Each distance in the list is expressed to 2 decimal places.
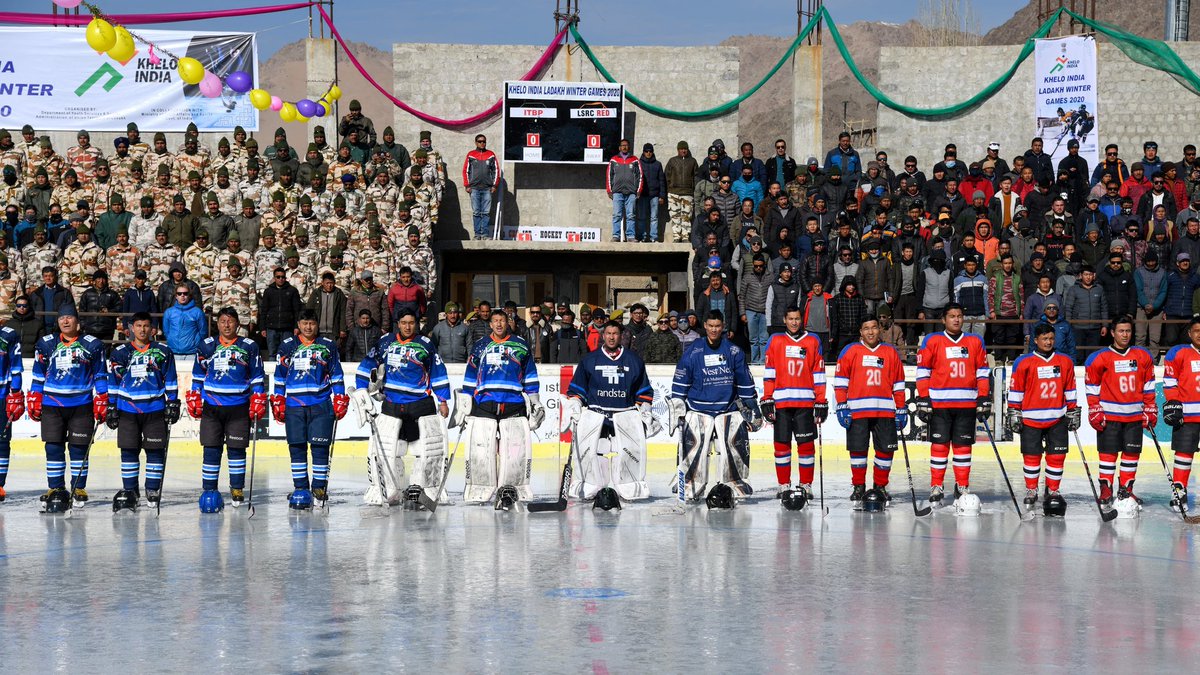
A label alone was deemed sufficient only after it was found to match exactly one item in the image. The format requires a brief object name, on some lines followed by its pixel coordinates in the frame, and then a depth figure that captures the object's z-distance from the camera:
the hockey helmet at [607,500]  12.83
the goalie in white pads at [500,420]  13.14
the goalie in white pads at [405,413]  12.89
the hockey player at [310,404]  12.79
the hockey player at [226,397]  12.78
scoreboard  26.23
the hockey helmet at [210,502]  12.55
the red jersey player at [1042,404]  13.02
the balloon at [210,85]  20.39
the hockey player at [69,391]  13.11
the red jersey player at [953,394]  13.11
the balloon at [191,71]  18.47
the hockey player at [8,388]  13.38
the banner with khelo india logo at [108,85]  26.61
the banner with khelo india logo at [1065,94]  26.28
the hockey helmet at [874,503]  12.82
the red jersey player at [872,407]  13.08
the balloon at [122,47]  16.45
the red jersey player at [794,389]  13.41
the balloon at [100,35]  15.92
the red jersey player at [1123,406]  13.04
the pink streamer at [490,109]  27.30
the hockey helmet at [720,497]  13.07
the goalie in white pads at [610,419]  13.49
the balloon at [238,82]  20.39
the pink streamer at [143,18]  26.94
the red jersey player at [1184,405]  12.82
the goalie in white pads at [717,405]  13.49
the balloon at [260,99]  21.47
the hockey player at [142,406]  12.86
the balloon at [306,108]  23.42
